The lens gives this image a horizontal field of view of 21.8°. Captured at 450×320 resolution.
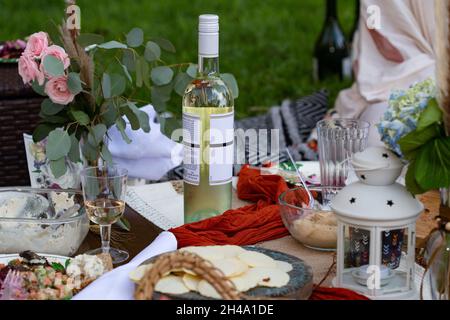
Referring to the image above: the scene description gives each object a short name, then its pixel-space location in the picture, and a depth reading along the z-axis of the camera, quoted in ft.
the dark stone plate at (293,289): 4.73
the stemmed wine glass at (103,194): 5.42
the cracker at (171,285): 4.74
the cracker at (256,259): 5.01
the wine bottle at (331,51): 13.32
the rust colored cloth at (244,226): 5.61
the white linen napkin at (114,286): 4.92
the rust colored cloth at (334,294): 4.93
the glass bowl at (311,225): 5.57
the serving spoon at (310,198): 5.94
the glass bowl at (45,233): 5.51
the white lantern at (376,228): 4.92
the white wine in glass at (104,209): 5.44
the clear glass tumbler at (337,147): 5.91
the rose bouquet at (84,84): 5.77
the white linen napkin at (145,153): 7.94
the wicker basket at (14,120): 8.21
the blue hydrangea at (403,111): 4.88
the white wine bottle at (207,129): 5.69
